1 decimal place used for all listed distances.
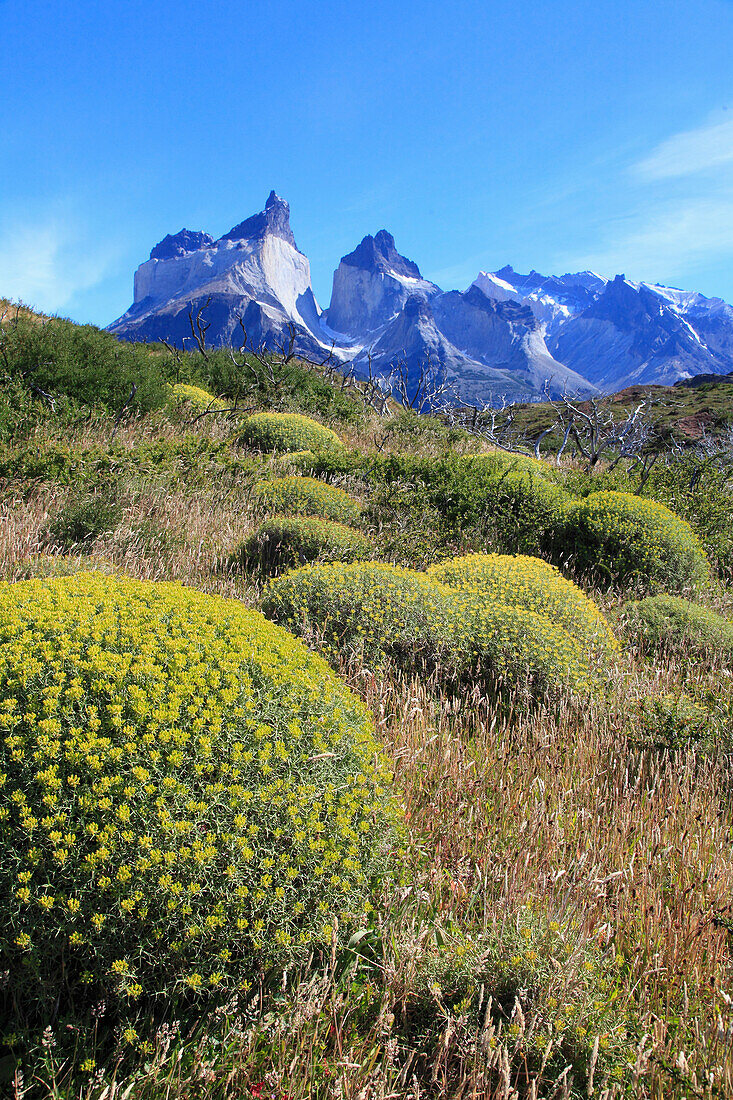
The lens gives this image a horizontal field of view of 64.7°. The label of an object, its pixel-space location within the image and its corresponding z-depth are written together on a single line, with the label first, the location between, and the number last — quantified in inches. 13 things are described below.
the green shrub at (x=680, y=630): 209.3
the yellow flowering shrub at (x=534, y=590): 193.9
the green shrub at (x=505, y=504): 313.4
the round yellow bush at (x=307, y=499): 287.6
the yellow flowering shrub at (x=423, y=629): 162.2
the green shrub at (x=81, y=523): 213.9
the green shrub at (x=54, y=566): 160.2
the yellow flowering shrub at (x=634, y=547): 280.4
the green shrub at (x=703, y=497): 330.3
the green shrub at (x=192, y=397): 440.1
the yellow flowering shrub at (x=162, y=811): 60.9
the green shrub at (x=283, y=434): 401.4
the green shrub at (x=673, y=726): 144.9
